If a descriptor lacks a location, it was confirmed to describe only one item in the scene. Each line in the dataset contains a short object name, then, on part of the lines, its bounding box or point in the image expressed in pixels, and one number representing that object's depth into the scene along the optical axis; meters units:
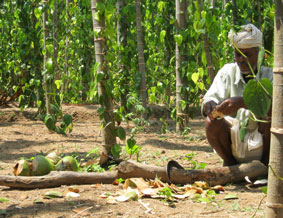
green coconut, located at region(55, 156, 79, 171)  4.91
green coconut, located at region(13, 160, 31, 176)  4.67
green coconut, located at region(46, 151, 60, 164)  5.32
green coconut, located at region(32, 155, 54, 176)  4.73
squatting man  4.83
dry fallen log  4.43
